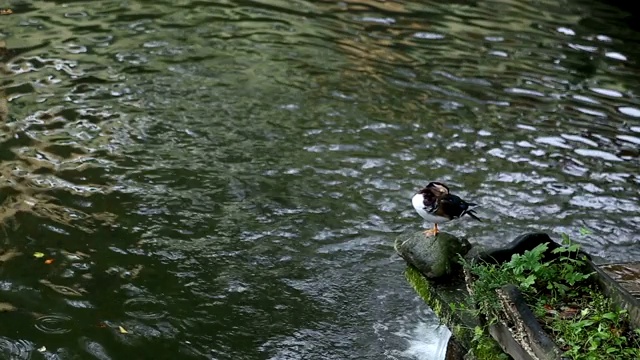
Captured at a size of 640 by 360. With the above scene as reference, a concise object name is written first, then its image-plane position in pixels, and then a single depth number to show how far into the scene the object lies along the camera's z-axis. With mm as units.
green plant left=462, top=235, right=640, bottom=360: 9562
